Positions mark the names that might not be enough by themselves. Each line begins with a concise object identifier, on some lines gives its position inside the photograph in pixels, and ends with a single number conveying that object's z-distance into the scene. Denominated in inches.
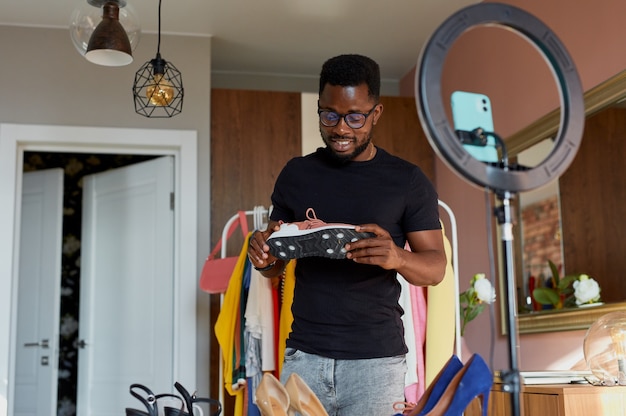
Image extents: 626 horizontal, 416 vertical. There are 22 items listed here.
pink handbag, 138.9
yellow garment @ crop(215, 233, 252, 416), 131.2
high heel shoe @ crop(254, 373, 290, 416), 47.5
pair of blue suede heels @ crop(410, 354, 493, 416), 45.6
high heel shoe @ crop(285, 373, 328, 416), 49.4
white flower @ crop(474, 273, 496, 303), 129.8
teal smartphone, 40.3
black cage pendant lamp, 128.1
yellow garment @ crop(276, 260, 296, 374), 120.8
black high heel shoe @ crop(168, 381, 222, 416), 73.9
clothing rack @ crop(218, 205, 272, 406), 138.3
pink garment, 117.6
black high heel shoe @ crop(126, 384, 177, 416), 71.4
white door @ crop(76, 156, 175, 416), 177.5
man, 61.0
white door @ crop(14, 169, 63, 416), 204.7
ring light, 39.0
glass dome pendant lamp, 112.3
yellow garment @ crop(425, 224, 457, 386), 118.3
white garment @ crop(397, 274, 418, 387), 116.1
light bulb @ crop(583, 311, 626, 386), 95.9
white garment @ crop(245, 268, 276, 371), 126.0
